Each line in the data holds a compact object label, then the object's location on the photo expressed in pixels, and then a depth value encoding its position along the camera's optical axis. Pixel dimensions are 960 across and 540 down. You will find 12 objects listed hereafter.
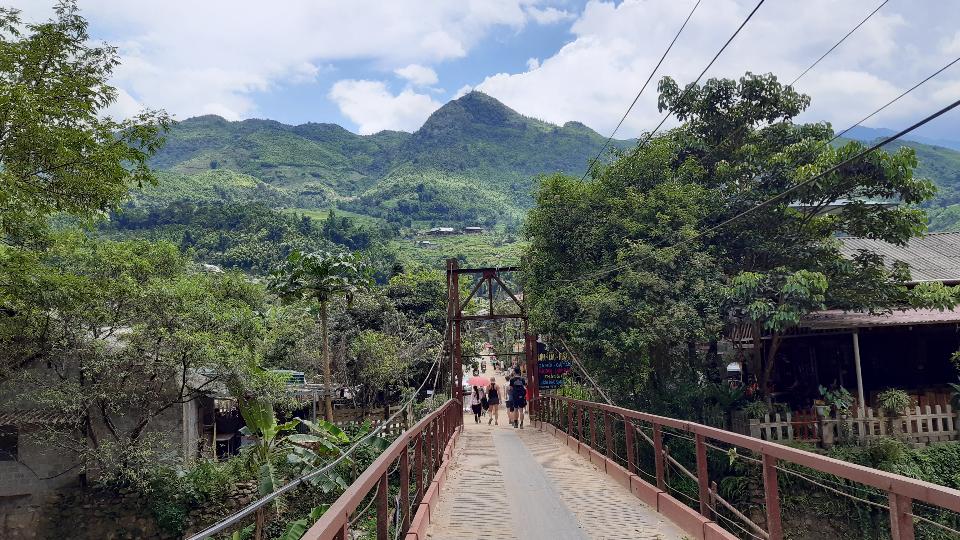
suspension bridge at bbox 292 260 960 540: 3.50
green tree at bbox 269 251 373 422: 17.16
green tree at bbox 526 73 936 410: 14.60
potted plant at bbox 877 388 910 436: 14.59
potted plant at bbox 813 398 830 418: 14.89
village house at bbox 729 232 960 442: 17.67
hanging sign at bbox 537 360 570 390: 21.06
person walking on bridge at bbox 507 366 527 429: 20.42
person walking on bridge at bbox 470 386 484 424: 22.50
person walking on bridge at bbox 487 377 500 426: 22.02
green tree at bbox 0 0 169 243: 8.60
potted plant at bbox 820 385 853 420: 14.89
